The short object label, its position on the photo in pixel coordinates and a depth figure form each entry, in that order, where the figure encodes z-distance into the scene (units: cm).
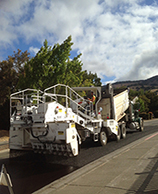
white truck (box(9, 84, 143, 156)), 688
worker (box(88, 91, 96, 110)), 1006
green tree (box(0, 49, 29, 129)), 1883
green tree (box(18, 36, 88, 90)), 1459
